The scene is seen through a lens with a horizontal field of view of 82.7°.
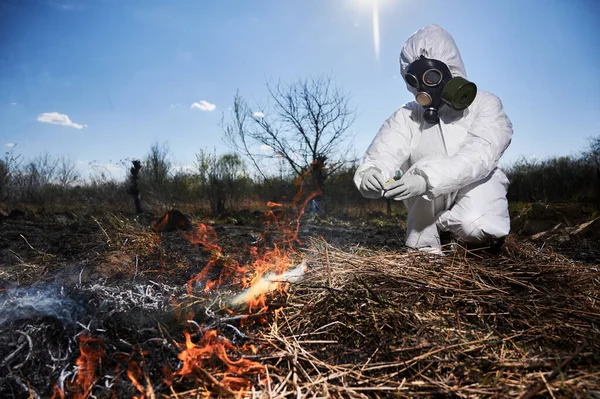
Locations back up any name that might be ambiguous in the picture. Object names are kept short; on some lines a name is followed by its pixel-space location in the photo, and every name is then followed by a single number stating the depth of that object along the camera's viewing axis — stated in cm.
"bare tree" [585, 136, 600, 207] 1345
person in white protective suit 228
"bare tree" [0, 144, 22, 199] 1083
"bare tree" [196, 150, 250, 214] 1141
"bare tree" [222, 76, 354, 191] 1064
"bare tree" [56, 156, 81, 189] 1268
